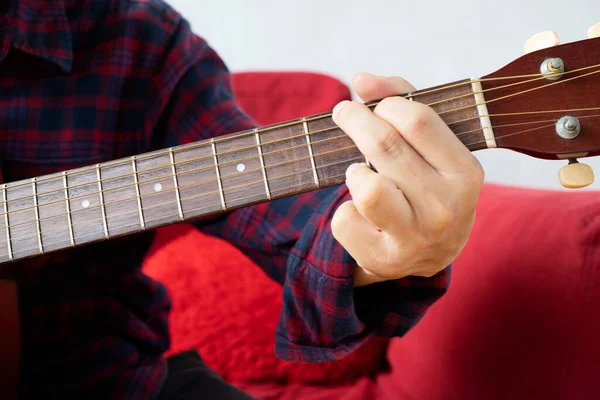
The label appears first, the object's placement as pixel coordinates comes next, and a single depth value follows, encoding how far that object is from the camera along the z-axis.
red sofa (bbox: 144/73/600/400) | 0.66
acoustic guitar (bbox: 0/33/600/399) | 0.48
